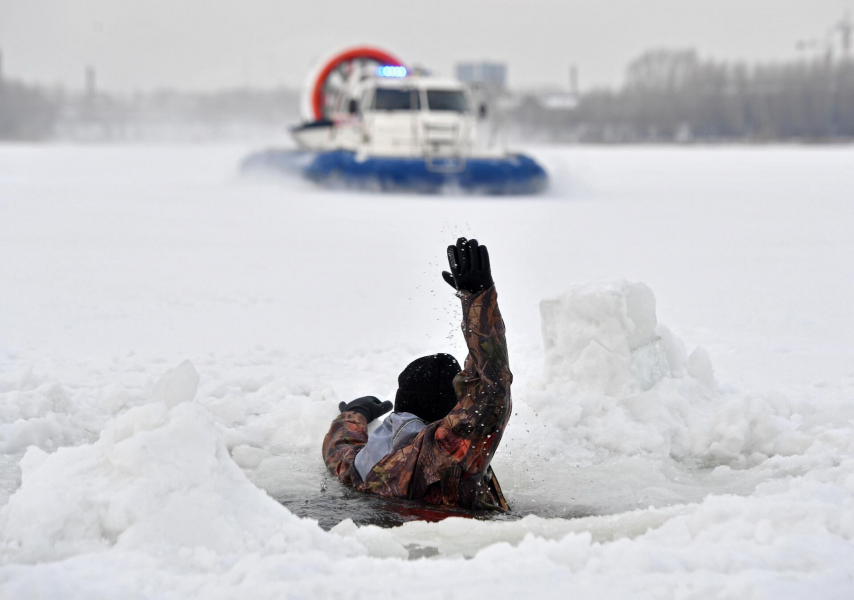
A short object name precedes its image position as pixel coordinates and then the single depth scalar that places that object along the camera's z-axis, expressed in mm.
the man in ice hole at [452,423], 4957
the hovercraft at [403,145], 26891
